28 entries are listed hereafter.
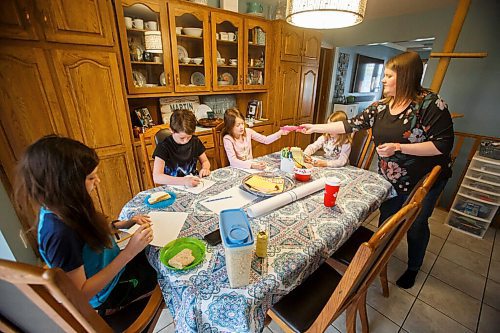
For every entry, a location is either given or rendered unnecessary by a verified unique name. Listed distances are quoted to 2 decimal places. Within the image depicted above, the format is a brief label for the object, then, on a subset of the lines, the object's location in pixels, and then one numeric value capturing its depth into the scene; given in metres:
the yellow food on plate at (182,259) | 0.71
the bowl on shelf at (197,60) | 2.37
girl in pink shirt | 1.72
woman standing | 1.18
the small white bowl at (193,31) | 2.25
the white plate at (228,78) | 2.70
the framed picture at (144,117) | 2.21
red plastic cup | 1.04
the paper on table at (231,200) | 1.06
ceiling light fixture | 1.03
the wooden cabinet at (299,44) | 2.83
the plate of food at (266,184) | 1.15
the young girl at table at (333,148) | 1.63
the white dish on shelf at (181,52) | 2.34
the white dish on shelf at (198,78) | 2.53
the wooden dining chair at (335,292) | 0.61
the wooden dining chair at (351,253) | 1.18
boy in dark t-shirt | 1.36
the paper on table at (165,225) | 0.85
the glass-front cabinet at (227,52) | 2.39
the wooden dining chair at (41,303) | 0.38
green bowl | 0.73
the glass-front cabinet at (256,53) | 2.65
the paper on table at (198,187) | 1.21
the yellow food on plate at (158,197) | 1.06
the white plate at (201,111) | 2.67
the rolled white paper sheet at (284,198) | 0.99
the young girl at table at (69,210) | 0.64
